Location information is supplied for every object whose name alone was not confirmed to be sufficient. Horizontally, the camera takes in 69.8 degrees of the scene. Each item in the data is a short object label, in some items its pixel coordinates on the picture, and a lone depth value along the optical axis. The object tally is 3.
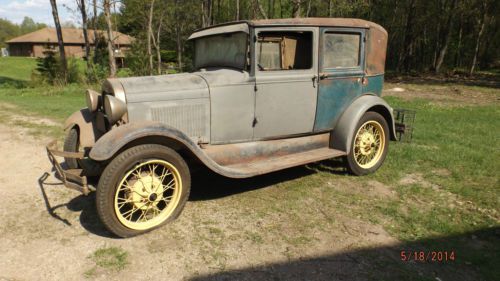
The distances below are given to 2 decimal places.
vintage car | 3.44
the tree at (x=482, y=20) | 20.58
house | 59.00
